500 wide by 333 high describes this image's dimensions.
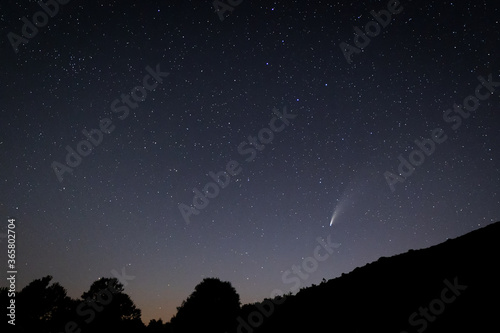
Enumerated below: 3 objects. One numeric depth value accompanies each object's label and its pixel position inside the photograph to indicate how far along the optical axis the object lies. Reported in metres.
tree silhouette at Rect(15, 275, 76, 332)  27.34
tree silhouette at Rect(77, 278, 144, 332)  31.34
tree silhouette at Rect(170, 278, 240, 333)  31.12
